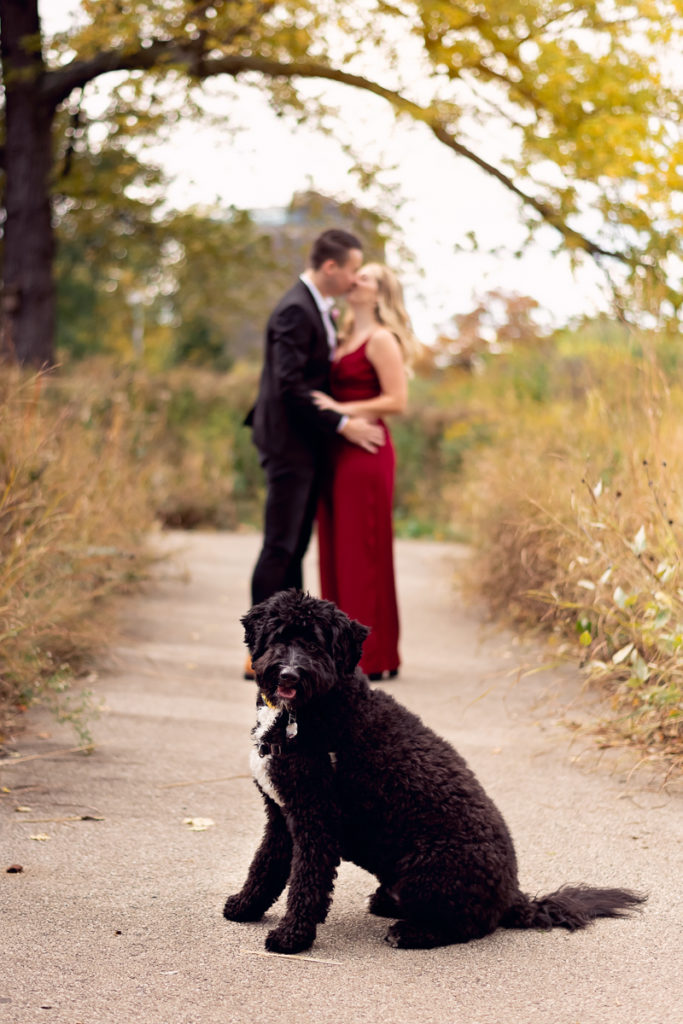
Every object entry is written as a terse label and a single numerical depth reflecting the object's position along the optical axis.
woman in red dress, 6.64
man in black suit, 6.47
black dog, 3.15
